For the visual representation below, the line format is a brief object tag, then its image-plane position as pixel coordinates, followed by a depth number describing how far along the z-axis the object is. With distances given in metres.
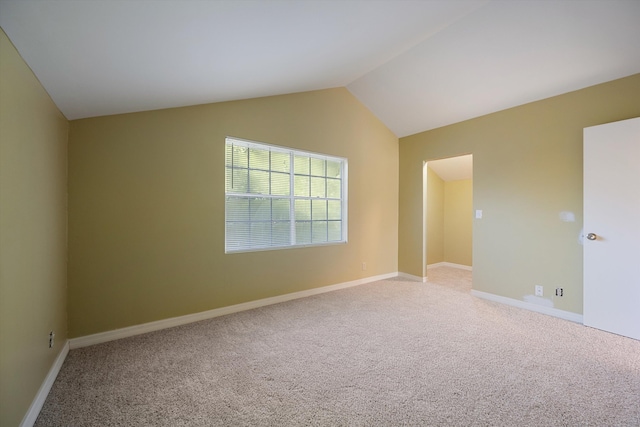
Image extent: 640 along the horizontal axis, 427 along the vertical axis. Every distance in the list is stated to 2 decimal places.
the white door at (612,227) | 2.56
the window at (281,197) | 3.31
